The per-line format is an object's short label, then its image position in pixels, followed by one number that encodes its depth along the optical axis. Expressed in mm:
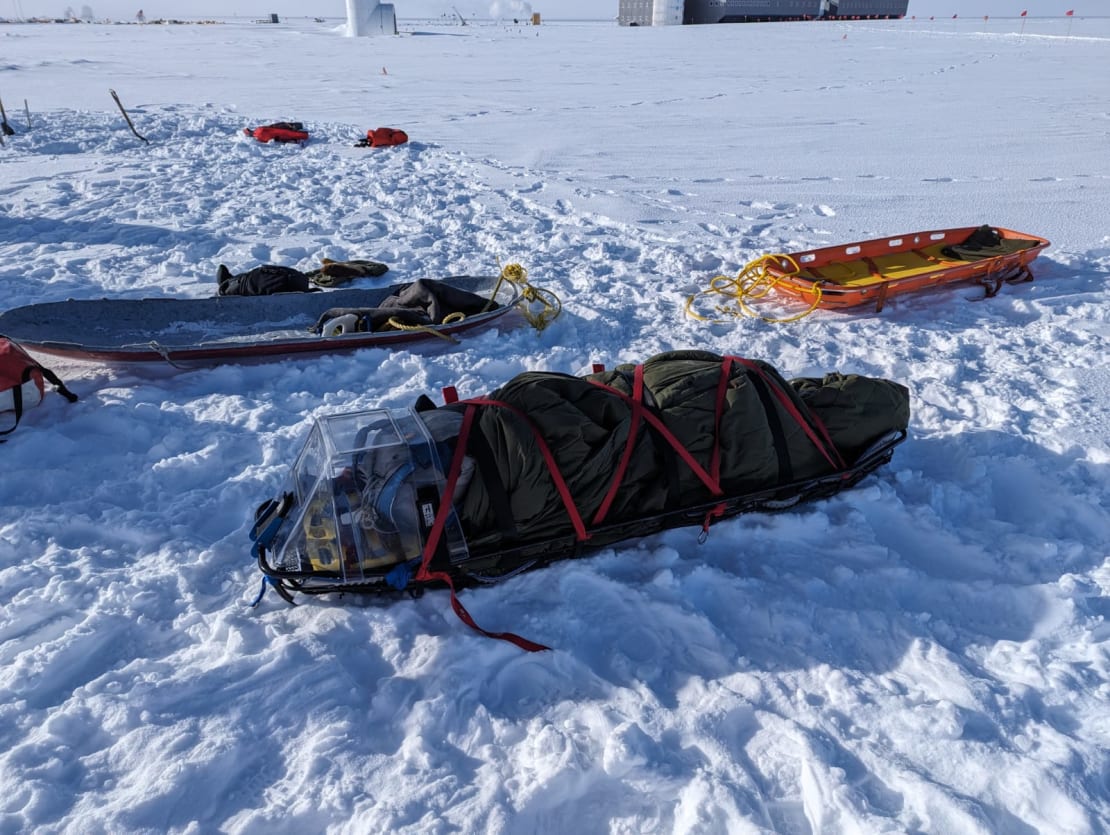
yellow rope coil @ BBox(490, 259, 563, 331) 4754
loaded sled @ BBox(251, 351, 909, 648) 2387
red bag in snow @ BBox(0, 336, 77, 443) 3395
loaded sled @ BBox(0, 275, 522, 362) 4172
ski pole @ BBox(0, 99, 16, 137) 10836
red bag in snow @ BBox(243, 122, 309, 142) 10609
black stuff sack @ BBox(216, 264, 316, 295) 5066
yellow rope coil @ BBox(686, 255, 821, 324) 4945
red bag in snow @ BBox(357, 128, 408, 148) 10234
